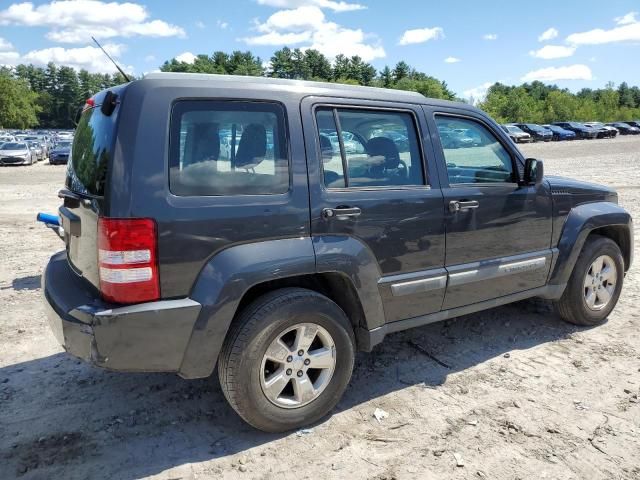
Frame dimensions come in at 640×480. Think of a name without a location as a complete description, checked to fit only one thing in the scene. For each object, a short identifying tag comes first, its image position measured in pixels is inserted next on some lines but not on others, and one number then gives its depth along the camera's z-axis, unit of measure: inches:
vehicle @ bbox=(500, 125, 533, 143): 1758.0
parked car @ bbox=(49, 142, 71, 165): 1068.5
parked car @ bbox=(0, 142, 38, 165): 1013.2
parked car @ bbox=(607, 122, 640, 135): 2348.7
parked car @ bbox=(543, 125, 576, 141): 1919.3
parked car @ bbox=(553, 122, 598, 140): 2003.0
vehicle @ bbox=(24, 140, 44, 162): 1139.3
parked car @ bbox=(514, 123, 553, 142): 1850.4
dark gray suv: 103.2
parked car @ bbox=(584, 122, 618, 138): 2057.1
